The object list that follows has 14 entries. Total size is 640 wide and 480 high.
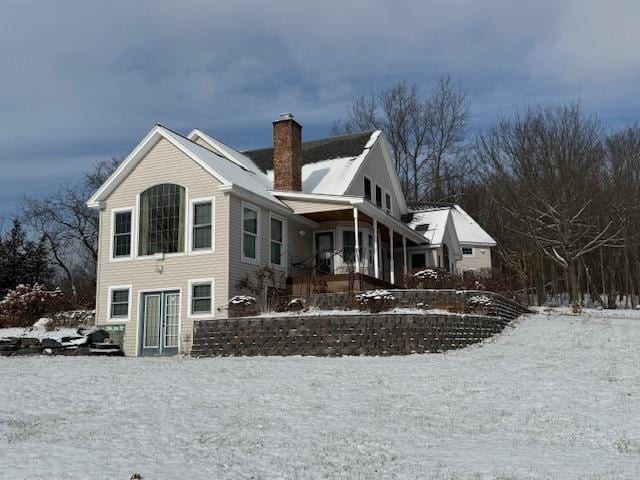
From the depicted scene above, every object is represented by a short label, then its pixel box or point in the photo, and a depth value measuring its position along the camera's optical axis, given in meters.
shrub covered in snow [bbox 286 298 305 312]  17.83
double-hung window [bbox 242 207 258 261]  19.20
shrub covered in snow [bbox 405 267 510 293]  20.31
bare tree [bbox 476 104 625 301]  31.75
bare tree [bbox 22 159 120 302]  40.19
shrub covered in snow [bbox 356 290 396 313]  16.81
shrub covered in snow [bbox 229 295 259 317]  17.55
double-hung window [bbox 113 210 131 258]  20.08
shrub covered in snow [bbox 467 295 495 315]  17.95
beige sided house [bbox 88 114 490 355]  18.73
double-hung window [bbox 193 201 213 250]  18.88
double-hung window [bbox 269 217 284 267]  20.48
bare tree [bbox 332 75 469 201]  45.84
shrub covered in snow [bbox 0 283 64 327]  21.06
